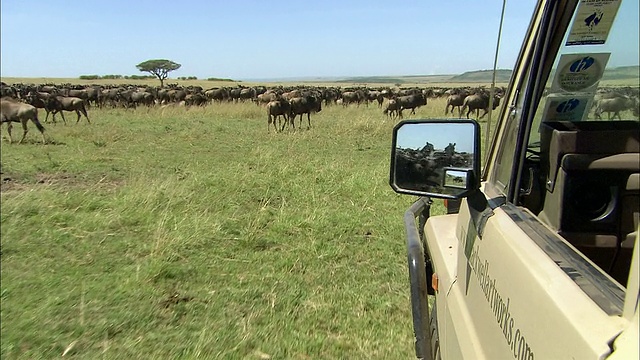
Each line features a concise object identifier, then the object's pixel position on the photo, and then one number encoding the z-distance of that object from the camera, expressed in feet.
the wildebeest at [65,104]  66.74
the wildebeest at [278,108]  60.57
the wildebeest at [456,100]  77.87
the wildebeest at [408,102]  77.45
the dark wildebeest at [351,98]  105.19
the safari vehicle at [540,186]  3.76
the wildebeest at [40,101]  68.44
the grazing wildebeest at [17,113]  47.62
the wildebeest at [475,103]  71.87
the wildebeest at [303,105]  63.67
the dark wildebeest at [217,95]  110.63
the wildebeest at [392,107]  76.95
